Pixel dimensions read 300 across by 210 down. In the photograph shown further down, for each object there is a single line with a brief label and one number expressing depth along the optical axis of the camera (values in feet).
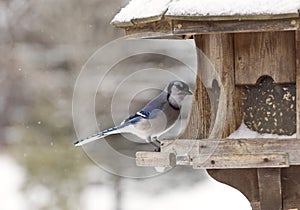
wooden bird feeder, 15.43
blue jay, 18.62
